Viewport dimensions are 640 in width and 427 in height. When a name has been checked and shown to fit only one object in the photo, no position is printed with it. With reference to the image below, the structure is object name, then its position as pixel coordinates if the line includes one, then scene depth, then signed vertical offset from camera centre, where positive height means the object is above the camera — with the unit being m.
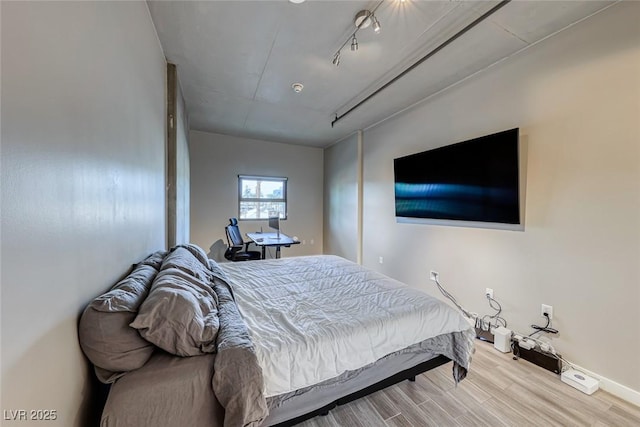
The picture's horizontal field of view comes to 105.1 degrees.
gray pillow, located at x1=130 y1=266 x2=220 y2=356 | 0.98 -0.47
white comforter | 1.23 -0.67
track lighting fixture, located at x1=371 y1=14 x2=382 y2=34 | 1.85 +1.44
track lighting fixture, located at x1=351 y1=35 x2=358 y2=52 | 2.12 +1.46
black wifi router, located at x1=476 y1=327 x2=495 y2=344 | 2.49 -1.28
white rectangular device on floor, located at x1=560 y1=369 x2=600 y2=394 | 1.80 -1.26
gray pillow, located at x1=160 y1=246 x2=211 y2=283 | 1.49 -0.35
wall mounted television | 2.34 +0.35
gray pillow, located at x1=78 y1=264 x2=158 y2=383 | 0.91 -0.49
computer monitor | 4.62 -0.26
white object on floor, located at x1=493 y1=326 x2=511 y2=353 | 2.30 -1.21
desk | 4.05 -0.52
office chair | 4.50 -0.75
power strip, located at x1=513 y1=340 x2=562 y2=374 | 2.01 -1.25
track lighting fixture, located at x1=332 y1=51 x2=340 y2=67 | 2.36 +1.50
